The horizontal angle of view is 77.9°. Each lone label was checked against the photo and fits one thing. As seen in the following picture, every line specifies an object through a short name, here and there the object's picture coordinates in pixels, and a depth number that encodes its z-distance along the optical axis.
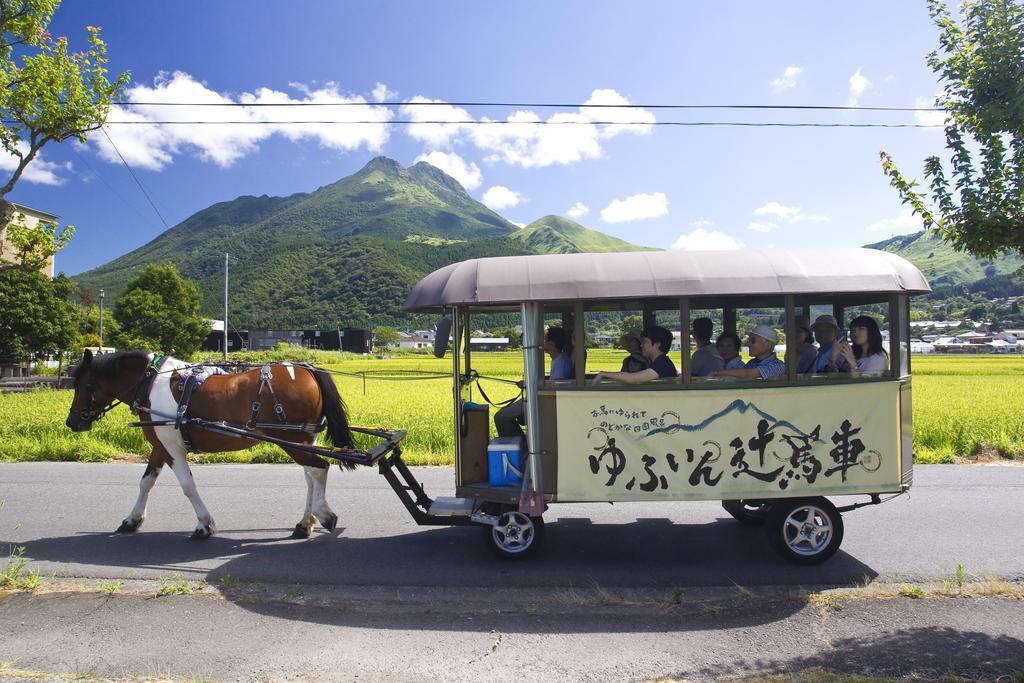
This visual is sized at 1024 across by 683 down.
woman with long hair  4.96
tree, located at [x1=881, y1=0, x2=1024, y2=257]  3.78
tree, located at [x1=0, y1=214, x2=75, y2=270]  8.06
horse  5.89
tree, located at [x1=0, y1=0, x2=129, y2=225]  7.52
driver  5.11
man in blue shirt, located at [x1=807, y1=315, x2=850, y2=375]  5.04
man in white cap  4.92
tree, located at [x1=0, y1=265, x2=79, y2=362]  29.78
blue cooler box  5.14
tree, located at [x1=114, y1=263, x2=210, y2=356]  46.25
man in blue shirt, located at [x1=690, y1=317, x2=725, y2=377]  5.10
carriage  4.65
